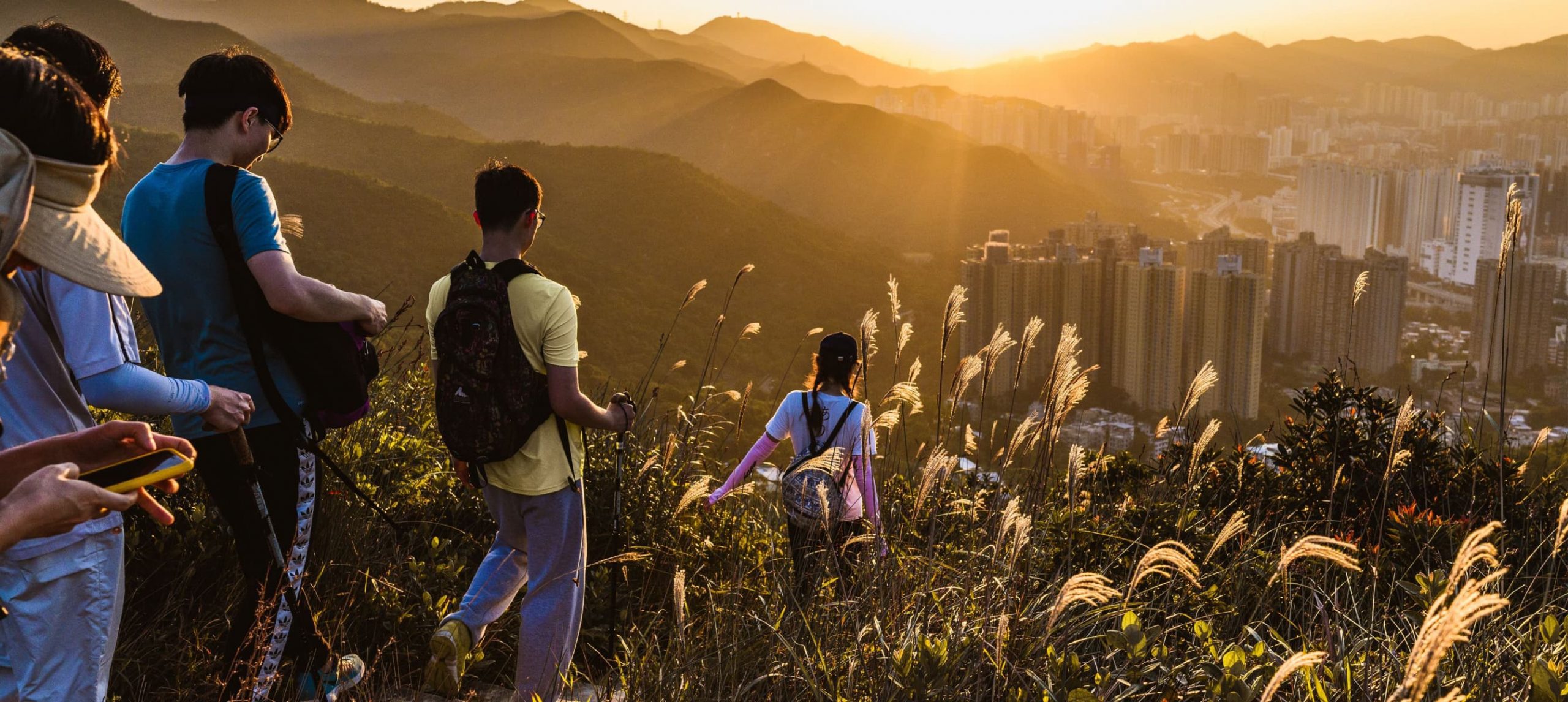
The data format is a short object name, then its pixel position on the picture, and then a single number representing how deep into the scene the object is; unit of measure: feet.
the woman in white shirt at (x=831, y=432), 10.07
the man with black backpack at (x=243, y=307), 6.82
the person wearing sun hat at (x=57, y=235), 3.77
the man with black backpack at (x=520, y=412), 7.89
